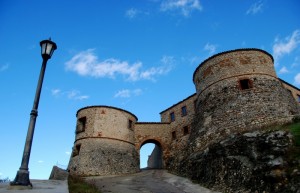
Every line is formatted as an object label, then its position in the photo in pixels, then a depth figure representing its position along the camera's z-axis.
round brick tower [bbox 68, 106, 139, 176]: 23.03
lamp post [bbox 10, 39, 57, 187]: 7.09
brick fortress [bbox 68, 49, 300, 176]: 17.75
